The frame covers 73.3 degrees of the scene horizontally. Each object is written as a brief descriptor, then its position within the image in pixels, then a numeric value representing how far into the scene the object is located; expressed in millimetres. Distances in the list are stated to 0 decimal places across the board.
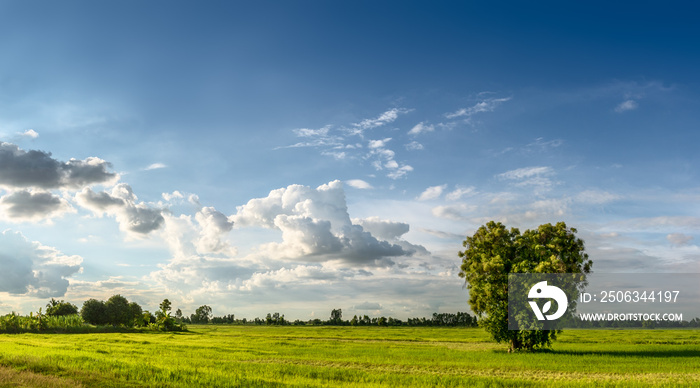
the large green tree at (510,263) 47312
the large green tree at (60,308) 155000
